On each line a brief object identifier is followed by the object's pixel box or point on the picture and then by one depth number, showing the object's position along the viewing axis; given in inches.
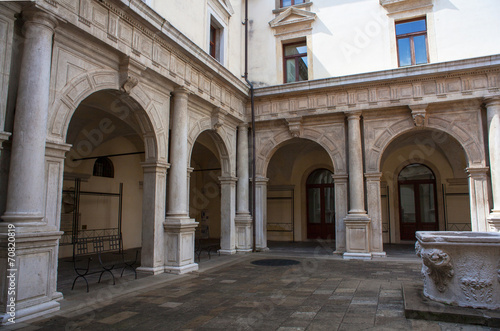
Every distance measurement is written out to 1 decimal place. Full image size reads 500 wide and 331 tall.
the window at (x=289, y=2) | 506.8
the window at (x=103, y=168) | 461.0
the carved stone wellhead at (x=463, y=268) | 183.0
